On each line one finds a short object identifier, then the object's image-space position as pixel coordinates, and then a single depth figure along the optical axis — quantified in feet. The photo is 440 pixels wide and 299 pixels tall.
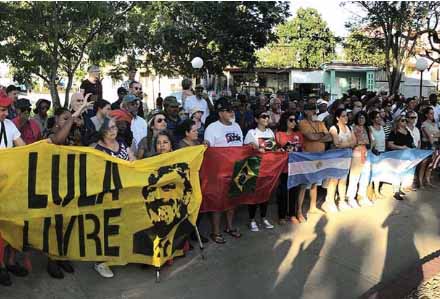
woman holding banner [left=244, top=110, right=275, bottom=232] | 20.79
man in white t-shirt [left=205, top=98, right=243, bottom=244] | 19.65
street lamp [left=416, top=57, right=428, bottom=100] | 51.06
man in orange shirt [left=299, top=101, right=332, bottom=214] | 22.50
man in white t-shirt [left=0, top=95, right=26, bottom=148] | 14.93
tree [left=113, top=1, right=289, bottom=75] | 56.59
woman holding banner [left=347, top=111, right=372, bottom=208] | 24.38
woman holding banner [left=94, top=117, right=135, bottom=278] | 15.97
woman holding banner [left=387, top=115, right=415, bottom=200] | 27.02
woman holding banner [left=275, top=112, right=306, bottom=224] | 21.84
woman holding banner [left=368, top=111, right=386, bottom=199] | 25.93
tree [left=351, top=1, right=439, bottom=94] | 59.16
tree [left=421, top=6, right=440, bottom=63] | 61.31
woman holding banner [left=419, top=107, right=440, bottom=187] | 29.32
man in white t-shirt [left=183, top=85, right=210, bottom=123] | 27.40
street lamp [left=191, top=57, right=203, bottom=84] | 54.13
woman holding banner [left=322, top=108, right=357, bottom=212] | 23.67
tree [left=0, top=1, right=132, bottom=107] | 42.44
